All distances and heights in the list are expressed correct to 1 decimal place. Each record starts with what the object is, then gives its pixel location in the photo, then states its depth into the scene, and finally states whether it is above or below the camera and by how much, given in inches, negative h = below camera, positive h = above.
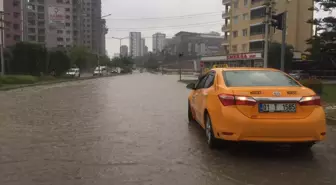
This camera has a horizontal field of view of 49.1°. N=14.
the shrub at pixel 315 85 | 645.9 -30.9
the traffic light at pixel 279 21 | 648.4 +81.6
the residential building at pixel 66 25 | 4264.3 +519.0
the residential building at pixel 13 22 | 3189.0 +398.8
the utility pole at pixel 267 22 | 874.0 +105.2
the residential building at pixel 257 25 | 2351.1 +286.8
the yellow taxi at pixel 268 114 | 222.2 -29.0
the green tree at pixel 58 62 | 1861.5 +23.1
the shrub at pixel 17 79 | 1220.9 -45.0
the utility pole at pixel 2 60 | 1454.2 +25.0
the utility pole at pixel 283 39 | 605.4 +46.7
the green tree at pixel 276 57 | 2014.0 +55.8
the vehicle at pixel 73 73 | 2142.0 -39.0
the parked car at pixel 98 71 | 2805.1 -41.5
